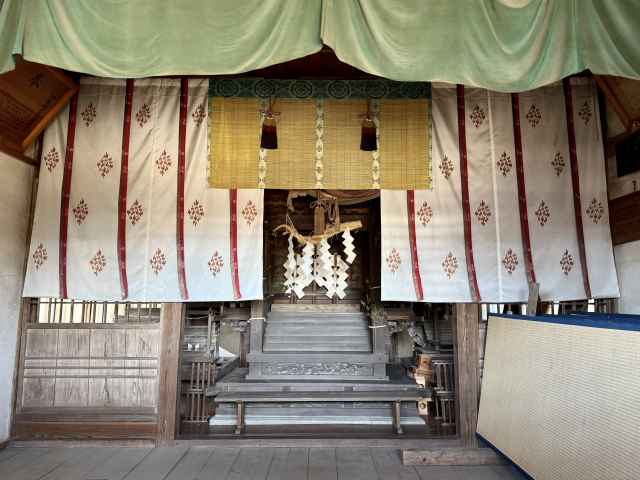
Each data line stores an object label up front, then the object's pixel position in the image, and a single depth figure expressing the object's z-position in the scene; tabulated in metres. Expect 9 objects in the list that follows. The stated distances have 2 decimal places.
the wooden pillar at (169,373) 3.77
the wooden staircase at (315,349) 5.05
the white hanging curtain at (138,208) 3.82
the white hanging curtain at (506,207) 3.79
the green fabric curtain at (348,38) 2.40
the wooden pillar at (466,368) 3.72
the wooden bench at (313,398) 4.31
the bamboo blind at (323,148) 3.82
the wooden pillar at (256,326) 5.30
